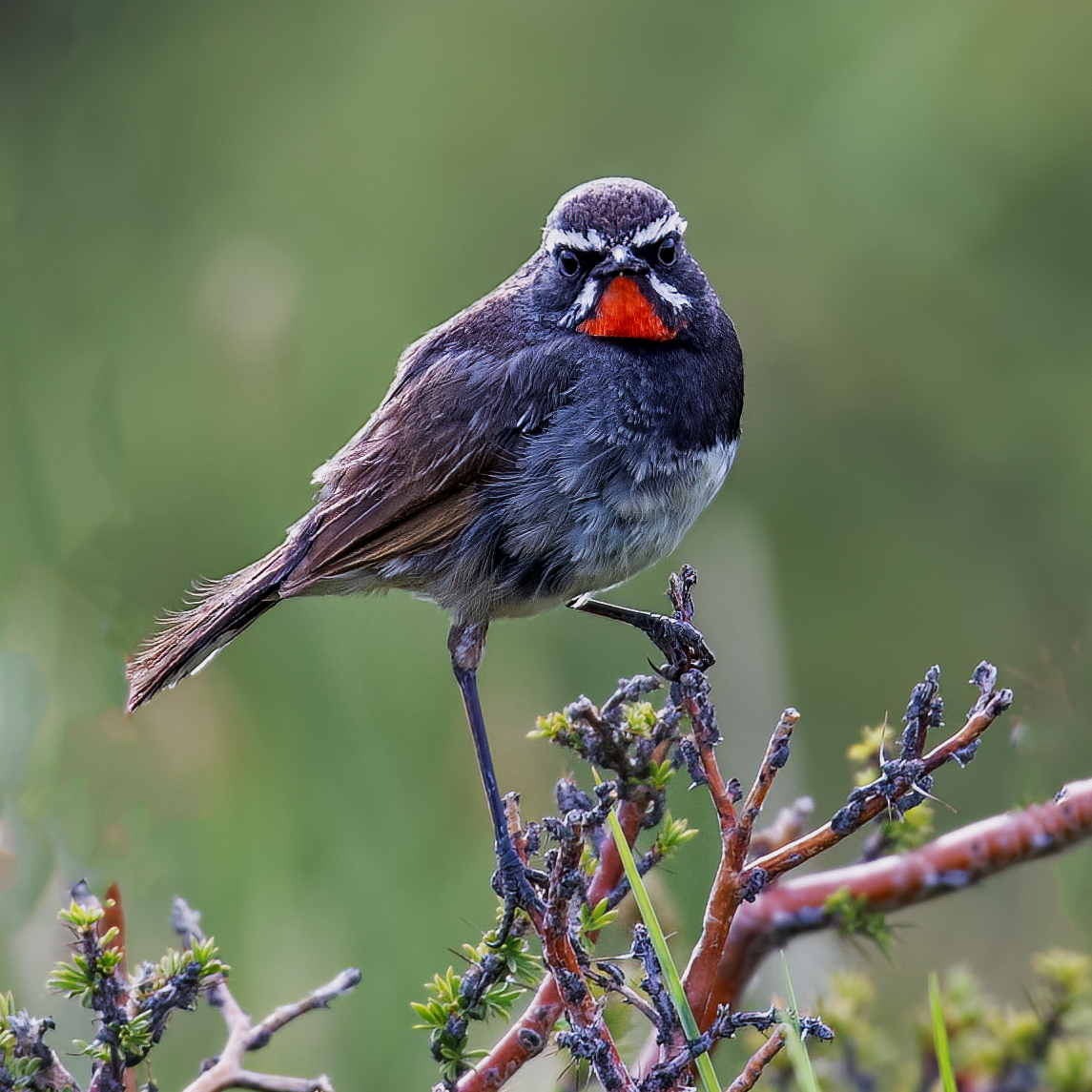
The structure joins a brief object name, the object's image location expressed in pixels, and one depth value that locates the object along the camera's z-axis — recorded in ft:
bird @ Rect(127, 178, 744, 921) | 14.32
